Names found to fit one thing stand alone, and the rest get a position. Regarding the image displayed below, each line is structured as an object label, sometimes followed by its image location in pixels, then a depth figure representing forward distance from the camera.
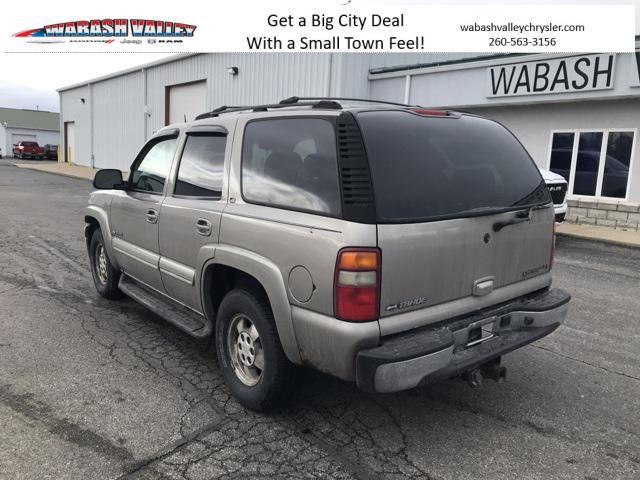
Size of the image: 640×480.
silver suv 2.63
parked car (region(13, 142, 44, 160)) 45.31
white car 9.38
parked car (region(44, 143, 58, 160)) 45.88
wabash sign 11.16
